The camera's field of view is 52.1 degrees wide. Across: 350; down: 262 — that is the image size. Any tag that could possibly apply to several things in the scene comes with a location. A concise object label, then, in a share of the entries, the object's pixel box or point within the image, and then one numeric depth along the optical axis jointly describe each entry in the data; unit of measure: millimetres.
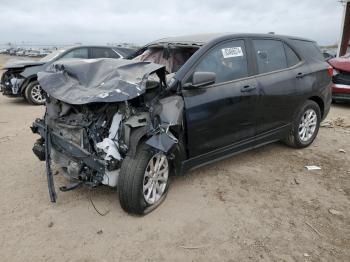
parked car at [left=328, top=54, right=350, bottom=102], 8516
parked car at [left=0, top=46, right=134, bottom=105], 9023
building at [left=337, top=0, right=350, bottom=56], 17734
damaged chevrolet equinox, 3404
